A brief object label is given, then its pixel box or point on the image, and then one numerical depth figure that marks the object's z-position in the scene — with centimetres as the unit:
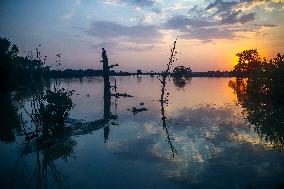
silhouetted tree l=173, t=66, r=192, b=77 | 16112
